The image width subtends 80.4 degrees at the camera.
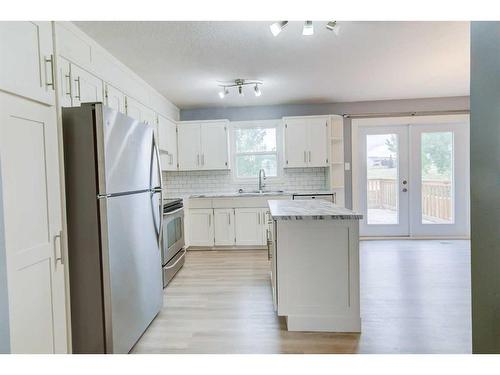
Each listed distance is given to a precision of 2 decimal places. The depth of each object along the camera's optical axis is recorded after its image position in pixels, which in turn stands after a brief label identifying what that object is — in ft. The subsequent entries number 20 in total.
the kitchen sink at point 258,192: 15.41
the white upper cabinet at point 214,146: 16.12
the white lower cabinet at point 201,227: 15.31
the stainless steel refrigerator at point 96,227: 5.60
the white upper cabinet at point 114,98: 8.91
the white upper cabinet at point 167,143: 13.75
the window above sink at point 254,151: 16.93
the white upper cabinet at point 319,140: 15.70
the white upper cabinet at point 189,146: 16.14
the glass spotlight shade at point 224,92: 12.84
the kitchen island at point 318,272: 7.11
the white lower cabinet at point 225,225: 15.24
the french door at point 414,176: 16.33
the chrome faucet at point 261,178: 16.48
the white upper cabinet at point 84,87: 7.36
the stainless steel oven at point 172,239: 10.16
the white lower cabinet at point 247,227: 15.15
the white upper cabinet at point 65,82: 6.87
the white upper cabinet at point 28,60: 3.97
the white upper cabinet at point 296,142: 15.80
